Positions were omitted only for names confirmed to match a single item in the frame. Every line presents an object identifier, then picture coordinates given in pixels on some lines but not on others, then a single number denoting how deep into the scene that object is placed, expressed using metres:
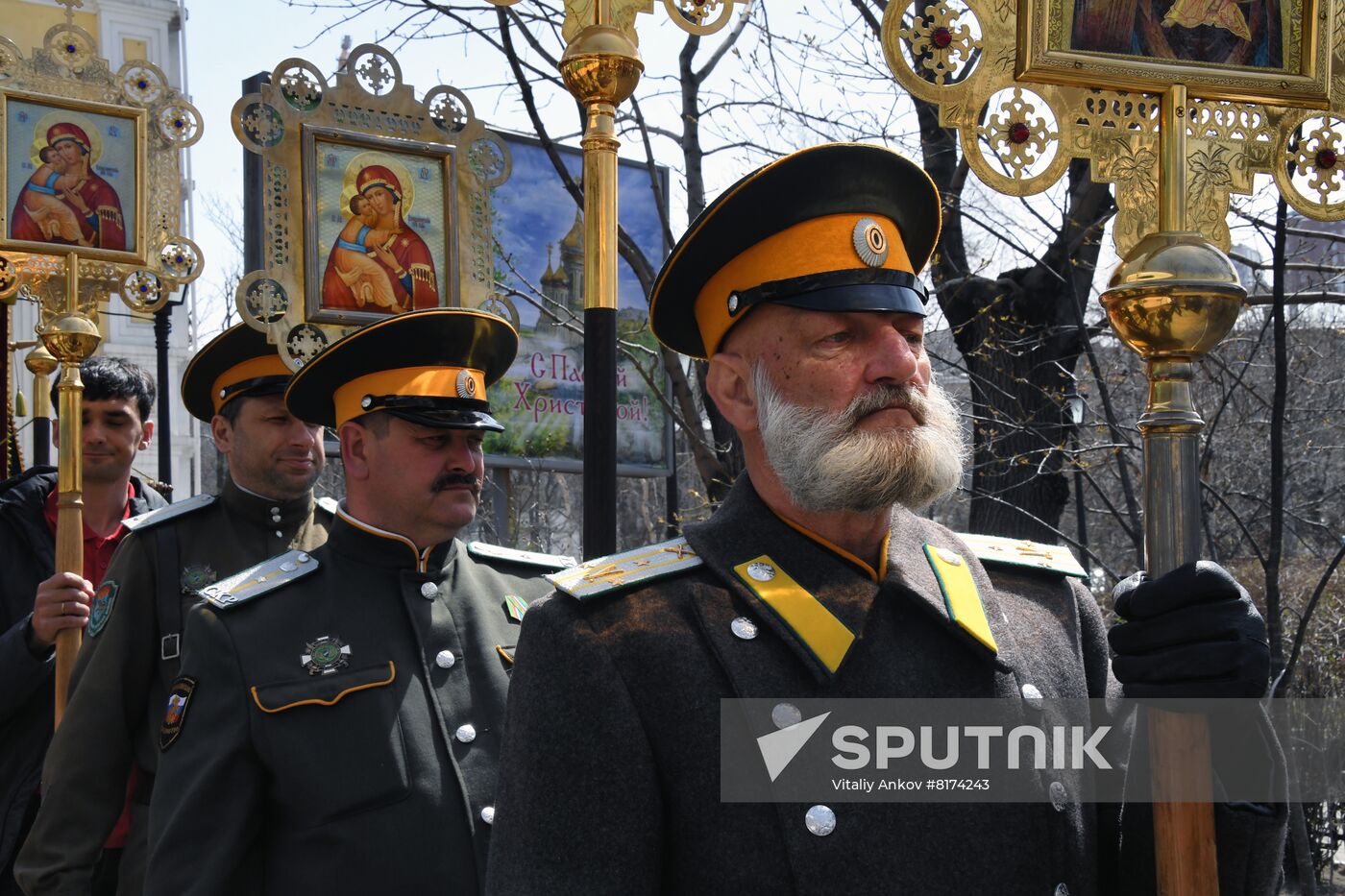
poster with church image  12.62
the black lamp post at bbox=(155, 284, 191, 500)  6.90
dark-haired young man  4.57
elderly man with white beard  2.00
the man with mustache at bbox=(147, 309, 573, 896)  3.14
